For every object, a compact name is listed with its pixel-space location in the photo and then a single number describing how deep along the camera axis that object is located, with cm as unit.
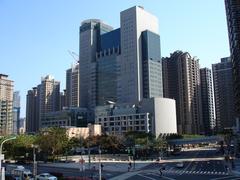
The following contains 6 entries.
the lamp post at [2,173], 3085
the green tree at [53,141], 11775
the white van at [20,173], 6270
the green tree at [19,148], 12038
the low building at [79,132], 18680
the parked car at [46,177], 5895
